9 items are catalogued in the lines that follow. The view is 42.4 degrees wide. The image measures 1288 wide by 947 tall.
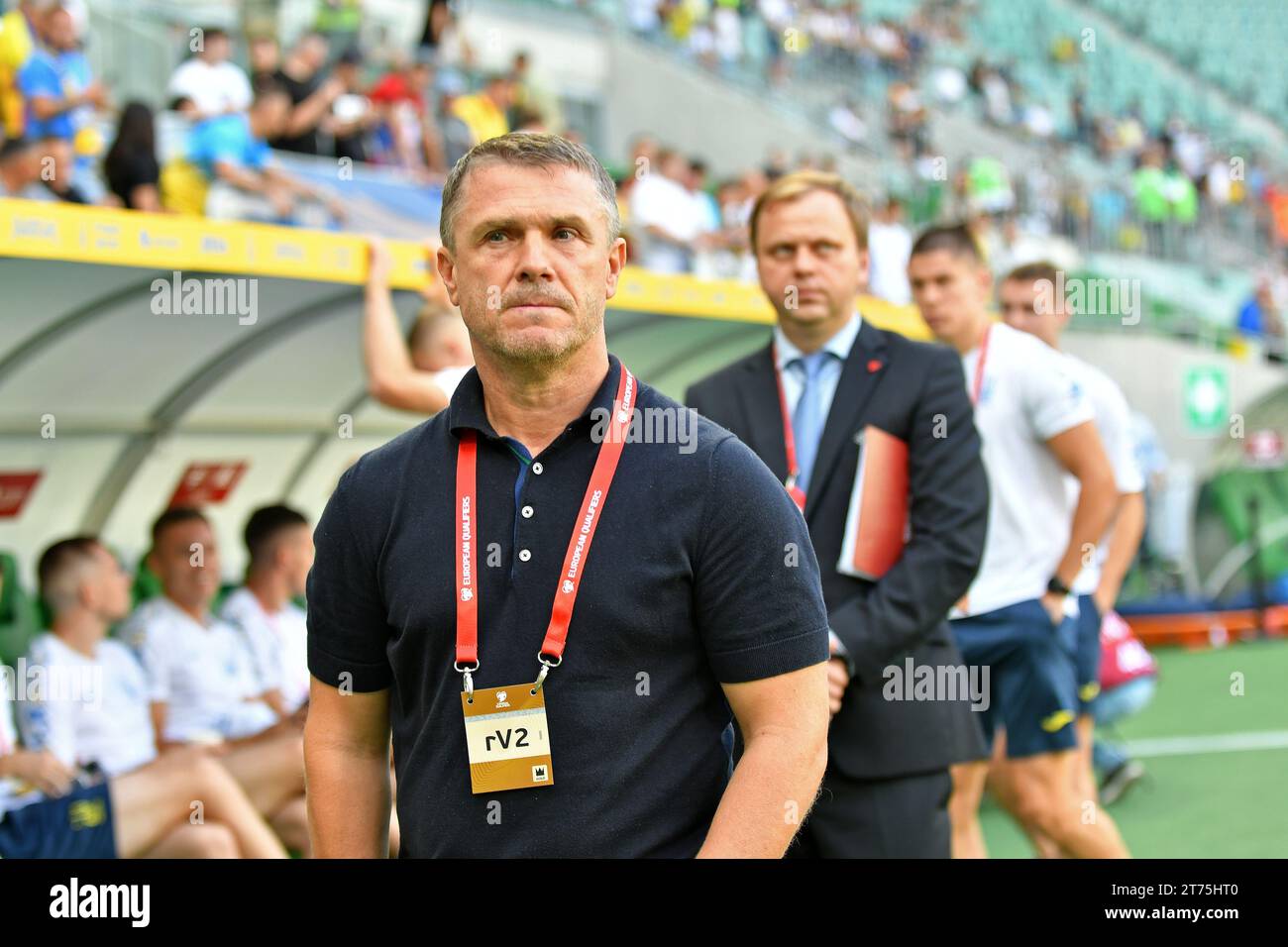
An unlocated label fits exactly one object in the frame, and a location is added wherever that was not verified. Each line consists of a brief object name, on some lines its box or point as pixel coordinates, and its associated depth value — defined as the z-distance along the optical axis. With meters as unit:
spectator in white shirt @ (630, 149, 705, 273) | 10.88
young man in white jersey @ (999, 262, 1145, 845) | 5.19
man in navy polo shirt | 2.14
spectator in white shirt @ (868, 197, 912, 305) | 12.58
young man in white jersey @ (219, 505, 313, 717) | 6.59
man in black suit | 3.43
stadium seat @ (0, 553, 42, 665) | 5.70
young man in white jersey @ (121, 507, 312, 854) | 5.88
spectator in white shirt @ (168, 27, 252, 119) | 8.44
